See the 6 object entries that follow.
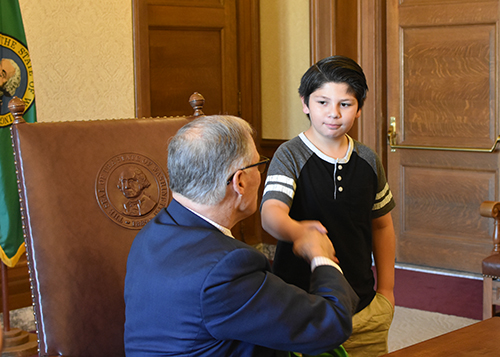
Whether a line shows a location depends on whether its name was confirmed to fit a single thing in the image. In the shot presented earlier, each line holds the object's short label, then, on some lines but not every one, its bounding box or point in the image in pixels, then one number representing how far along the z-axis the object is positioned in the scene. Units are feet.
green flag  9.36
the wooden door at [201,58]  13.00
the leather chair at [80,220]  5.00
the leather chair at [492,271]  9.49
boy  5.21
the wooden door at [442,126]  13.03
